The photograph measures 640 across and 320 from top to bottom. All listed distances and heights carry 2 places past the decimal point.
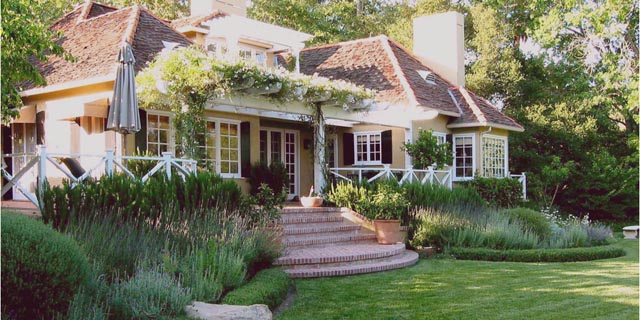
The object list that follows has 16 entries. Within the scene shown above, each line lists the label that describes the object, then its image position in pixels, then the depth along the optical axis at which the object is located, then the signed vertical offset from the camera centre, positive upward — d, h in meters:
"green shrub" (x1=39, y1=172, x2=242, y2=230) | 8.70 -0.60
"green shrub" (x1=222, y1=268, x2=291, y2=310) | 6.96 -1.62
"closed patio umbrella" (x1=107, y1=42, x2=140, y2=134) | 11.05 +1.10
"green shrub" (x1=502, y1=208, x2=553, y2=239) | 14.93 -1.56
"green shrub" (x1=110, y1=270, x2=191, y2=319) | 6.05 -1.40
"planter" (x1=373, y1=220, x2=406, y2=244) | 13.04 -1.53
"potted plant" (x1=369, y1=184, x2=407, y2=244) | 13.06 -1.21
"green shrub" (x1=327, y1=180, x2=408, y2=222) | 13.61 -0.92
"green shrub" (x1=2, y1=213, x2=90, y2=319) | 5.35 -0.98
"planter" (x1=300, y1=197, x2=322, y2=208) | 14.37 -1.01
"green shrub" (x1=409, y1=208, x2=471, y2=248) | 13.65 -1.57
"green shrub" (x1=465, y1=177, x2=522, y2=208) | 20.20 -1.08
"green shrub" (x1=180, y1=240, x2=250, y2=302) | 7.04 -1.36
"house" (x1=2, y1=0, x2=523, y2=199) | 14.41 +1.45
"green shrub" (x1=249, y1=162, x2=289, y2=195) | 16.84 -0.46
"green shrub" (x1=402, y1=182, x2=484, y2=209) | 14.84 -0.96
